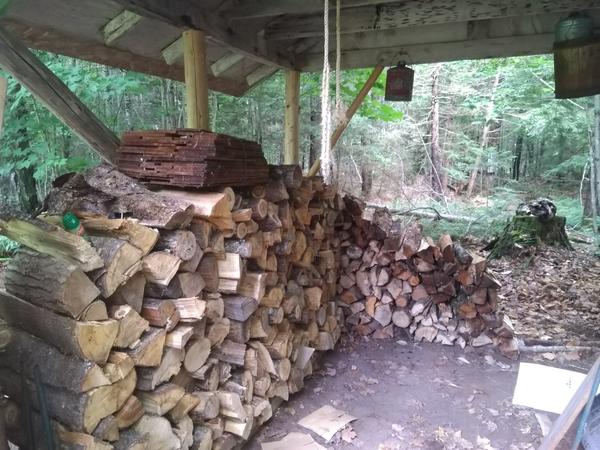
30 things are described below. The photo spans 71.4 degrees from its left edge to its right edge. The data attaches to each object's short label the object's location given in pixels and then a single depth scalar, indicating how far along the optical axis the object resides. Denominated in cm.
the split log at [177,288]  188
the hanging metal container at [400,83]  373
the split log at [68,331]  149
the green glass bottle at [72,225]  170
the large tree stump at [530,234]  625
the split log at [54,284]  147
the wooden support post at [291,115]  433
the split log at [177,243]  185
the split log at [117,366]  159
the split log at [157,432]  176
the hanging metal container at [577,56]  269
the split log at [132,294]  170
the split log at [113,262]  158
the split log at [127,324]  164
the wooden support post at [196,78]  279
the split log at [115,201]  184
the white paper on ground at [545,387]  297
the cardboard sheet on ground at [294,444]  254
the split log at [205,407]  211
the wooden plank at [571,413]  131
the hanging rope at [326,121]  203
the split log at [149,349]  170
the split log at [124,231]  170
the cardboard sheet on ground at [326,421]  271
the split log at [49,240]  153
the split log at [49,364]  148
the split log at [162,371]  179
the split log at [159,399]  182
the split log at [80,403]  150
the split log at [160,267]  176
